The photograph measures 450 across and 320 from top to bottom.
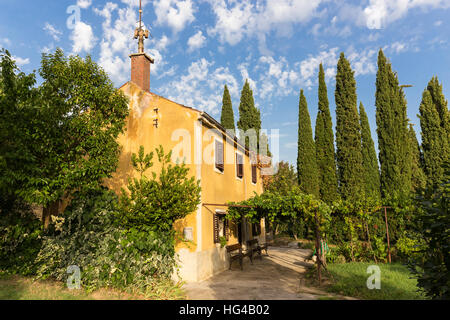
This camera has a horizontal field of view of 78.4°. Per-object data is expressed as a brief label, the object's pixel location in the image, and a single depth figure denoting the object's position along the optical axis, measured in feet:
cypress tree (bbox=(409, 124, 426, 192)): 78.48
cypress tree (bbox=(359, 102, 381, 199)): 84.94
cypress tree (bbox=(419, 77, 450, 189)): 78.33
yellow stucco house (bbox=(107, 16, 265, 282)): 32.94
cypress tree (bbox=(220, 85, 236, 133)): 88.71
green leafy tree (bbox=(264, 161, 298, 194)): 81.71
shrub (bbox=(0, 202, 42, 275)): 26.30
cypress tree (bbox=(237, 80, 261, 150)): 86.58
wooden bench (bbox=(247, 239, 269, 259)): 46.39
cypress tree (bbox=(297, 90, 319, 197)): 75.97
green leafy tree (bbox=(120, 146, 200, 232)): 29.86
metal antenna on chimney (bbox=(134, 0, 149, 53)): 39.98
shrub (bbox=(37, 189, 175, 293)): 26.37
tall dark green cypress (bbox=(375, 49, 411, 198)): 64.90
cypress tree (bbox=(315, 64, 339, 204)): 72.95
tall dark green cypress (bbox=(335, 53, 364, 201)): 68.03
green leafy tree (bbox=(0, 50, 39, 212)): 21.88
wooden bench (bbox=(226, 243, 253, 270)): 39.27
